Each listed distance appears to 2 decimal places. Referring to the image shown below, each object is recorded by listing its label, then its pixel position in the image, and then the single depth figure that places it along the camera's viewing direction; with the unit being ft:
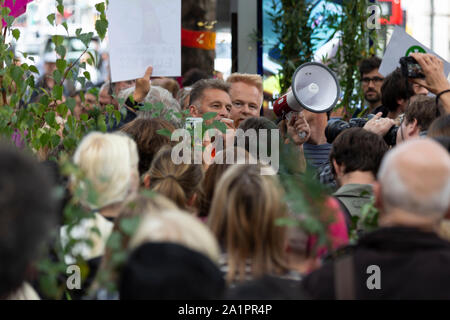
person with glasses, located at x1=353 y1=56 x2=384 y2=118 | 36.75
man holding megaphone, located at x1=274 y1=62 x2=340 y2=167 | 26.77
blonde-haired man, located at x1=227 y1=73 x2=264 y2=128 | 33.17
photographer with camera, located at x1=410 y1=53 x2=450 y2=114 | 22.91
